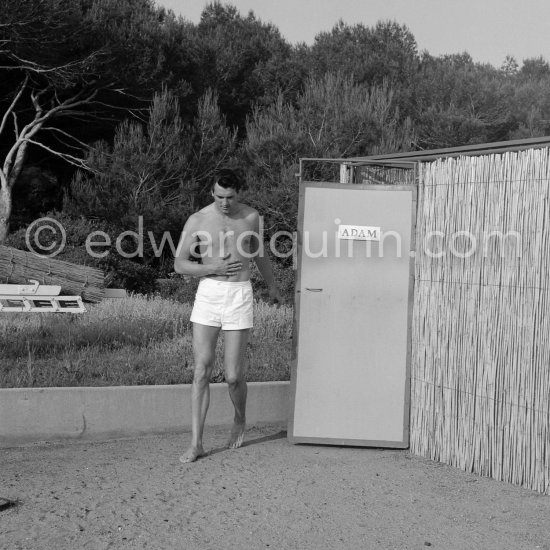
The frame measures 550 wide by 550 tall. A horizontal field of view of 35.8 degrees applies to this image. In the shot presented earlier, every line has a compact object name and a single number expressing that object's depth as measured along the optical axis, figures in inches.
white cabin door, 245.4
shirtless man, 228.2
